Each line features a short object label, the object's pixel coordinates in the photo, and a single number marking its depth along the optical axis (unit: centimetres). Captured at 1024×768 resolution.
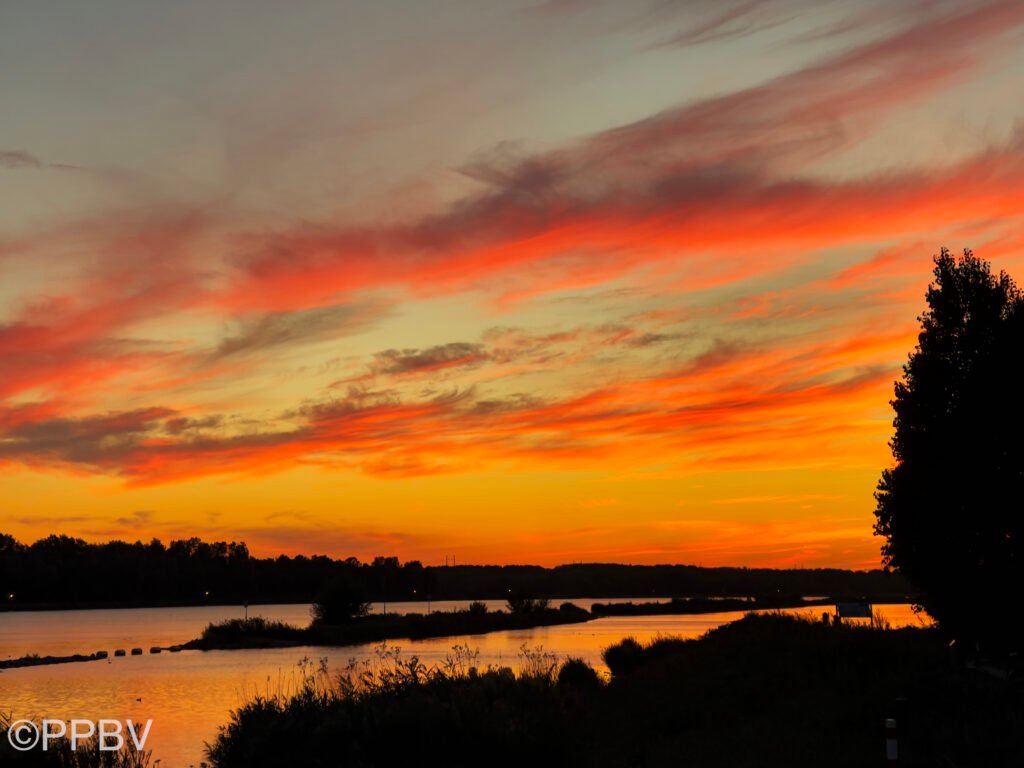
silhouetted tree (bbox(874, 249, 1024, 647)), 3412
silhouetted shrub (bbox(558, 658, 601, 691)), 4328
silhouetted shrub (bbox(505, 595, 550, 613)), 14688
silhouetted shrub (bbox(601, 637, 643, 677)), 5397
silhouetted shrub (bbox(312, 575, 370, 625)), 11456
